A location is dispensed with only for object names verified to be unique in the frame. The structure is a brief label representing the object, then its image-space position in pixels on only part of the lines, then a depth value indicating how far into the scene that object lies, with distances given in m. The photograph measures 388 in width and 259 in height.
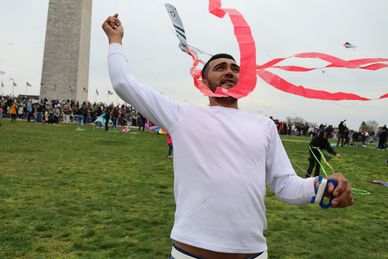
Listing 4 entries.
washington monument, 45.28
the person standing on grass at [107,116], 27.13
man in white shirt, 1.88
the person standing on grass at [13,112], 26.95
